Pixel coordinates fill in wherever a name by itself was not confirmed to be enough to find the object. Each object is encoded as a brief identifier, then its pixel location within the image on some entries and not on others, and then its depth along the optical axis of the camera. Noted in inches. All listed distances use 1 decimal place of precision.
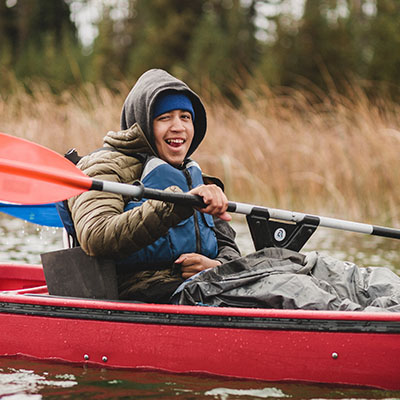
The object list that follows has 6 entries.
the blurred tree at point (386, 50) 1076.5
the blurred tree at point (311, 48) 1229.1
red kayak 264.1
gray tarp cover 275.4
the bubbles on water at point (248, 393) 258.8
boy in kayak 277.7
